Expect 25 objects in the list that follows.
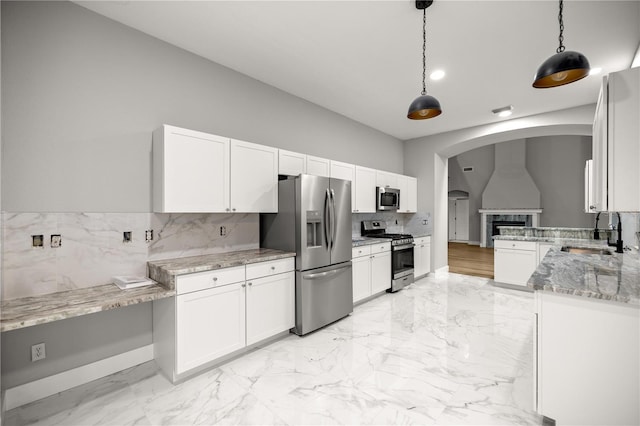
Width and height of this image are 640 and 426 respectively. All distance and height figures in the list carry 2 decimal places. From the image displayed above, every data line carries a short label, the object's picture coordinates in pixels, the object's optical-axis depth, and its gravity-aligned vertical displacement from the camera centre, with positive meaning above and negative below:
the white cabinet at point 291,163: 3.46 +0.64
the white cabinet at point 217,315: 2.34 -0.91
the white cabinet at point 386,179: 5.19 +0.65
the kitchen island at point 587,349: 1.57 -0.77
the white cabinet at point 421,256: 5.56 -0.83
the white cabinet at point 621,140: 1.62 +0.42
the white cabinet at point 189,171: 2.53 +0.40
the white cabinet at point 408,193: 5.82 +0.44
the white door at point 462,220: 12.13 -0.24
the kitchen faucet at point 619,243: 3.40 -0.34
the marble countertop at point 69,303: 1.69 -0.60
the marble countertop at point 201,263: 2.33 -0.43
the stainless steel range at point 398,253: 4.89 -0.68
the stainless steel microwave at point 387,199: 5.12 +0.29
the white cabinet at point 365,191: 4.70 +0.39
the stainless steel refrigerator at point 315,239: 3.19 -0.29
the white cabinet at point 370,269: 4.16 -0.84
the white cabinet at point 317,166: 3.83 +0.66
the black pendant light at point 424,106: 2.43 +0.93
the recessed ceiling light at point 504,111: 4.70 +1.72
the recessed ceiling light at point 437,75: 3.51 +1.72
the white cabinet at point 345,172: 4.22 +0.64
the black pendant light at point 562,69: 1.76 +0.92
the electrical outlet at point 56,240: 2.22 -0.20
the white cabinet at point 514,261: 4.88 -0.80
